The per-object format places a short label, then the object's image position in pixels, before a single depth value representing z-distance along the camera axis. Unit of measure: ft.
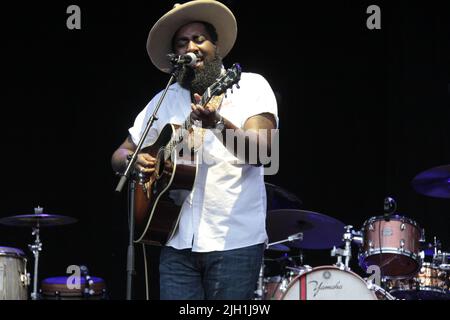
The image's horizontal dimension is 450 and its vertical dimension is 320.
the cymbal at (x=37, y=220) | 42.91
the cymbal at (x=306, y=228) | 39.96
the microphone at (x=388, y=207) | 38.88
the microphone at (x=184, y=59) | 25.54
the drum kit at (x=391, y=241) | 39.50
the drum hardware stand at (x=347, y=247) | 35.76
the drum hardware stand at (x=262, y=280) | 30.22
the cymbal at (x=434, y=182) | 38.63
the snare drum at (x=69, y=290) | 42.93
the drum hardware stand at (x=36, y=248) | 43.70
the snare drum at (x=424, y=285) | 40.19
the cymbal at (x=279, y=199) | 40.46
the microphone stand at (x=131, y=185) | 24.08
